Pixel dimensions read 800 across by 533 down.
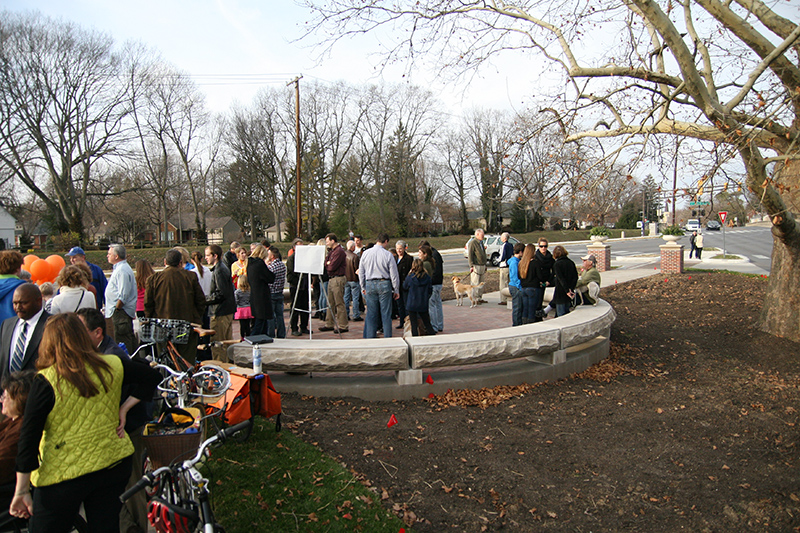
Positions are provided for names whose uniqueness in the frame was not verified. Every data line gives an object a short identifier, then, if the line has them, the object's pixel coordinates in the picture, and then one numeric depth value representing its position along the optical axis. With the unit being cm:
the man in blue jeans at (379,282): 834
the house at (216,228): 8012
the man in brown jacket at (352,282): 1059
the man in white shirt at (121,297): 653
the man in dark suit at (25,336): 372
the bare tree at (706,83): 645
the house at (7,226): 5334
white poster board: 845
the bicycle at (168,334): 534
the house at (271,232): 7992
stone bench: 628
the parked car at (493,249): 2905
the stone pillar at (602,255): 2303
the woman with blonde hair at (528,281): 922
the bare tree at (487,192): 5610
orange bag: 458
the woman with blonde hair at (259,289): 803
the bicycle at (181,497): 259
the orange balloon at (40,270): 675
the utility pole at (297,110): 2710
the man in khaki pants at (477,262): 1265
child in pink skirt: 866
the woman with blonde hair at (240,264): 924
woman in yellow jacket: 262
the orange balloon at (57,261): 686
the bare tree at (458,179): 6247
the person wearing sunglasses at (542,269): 922
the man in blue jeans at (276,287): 870
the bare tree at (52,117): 3394
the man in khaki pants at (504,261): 1367
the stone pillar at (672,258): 1838
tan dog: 1310
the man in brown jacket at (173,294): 622
